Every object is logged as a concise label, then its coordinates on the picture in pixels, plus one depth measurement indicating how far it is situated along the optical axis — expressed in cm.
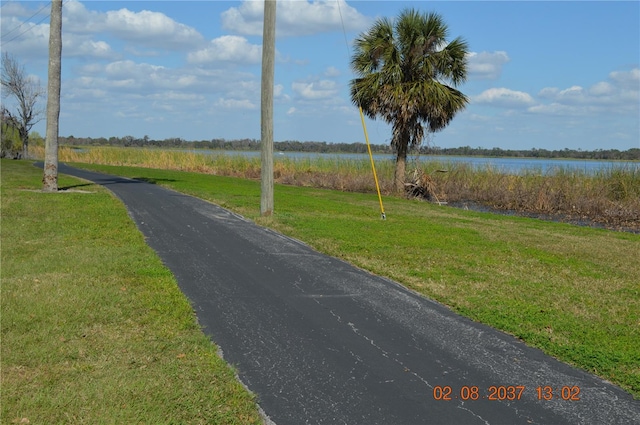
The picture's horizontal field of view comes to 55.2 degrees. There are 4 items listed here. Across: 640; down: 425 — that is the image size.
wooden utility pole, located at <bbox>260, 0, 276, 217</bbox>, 1545
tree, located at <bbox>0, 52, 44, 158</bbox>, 4750
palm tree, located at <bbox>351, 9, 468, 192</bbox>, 2606
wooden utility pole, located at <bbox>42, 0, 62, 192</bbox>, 1881
